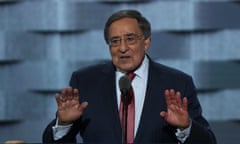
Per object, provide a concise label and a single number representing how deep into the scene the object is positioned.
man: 9.07
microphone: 8.81
